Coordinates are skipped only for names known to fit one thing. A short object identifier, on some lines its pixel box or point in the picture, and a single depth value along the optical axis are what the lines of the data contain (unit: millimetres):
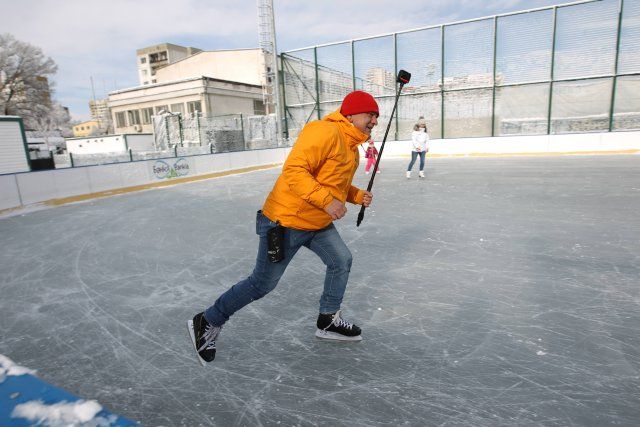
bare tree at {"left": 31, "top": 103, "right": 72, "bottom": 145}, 35125
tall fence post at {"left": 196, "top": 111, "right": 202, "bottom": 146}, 17808
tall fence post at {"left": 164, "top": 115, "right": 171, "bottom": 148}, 19825
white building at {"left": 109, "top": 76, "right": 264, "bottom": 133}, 30750
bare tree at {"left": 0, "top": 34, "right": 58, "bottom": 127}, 32312
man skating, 1949
